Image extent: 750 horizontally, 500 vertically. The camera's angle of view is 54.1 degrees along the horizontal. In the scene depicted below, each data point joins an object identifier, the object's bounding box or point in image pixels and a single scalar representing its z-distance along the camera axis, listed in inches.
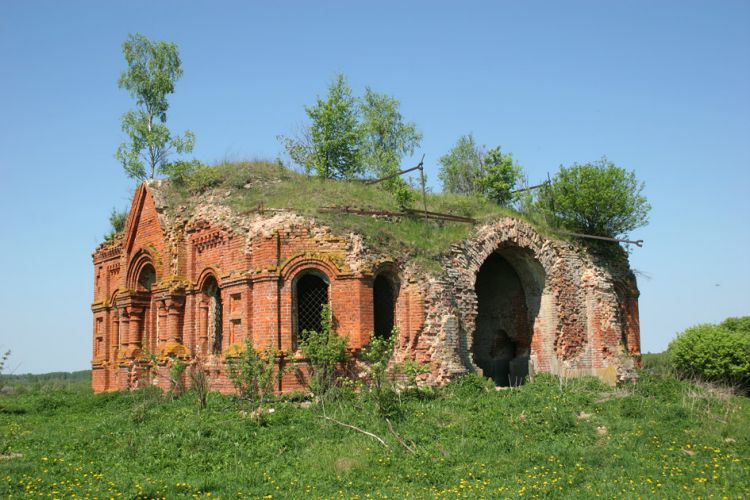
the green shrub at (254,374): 567.9
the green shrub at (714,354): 745.6
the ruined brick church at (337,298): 633.6
